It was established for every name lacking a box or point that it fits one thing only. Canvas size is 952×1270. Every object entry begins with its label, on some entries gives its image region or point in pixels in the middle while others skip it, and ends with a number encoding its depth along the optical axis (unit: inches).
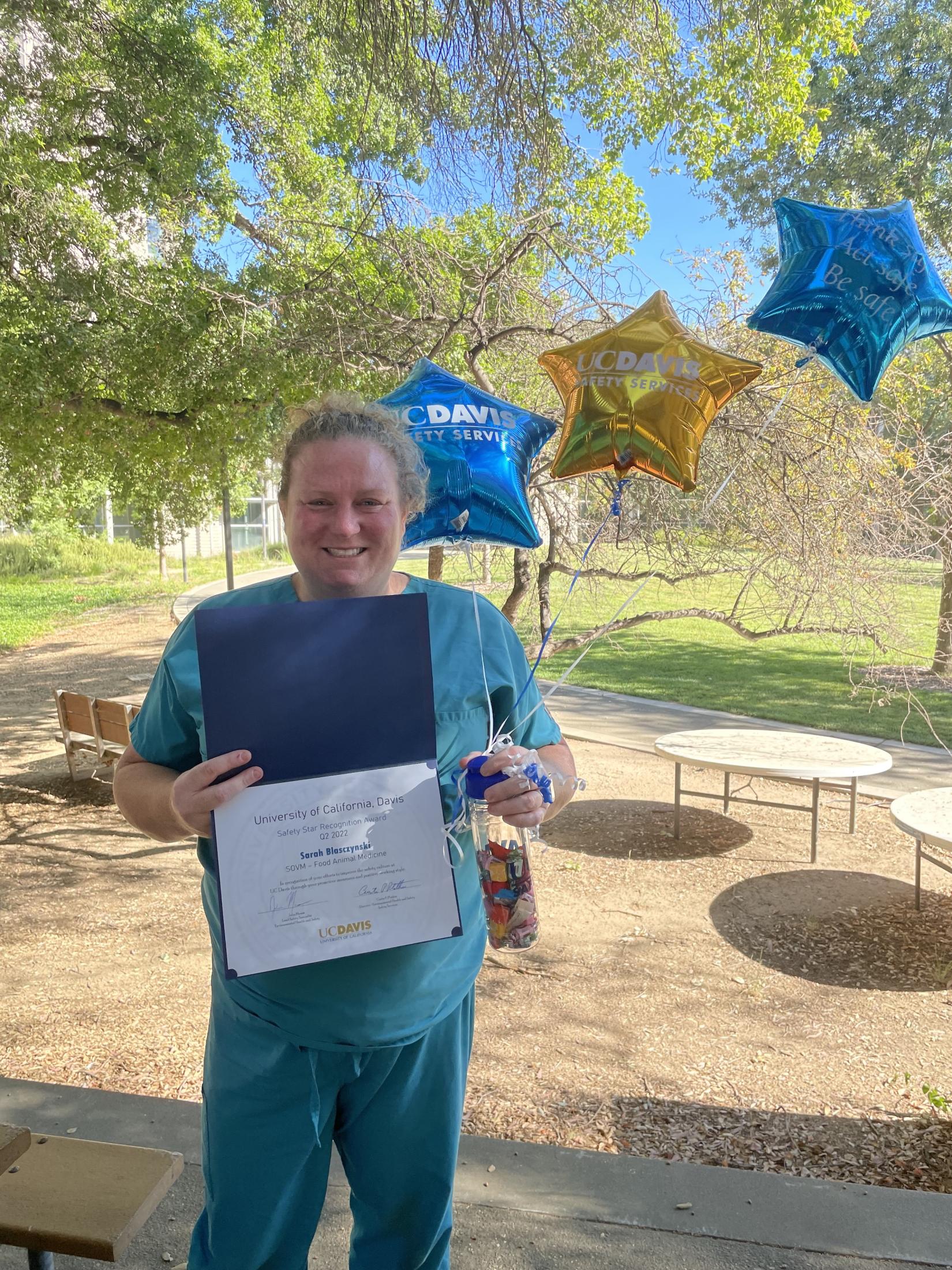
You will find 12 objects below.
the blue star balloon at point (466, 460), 131.3
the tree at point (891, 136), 441.1
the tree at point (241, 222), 210.4
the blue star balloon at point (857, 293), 126.0
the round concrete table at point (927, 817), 192.5
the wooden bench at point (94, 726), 282.2
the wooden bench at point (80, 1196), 67.2
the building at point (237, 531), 1341.0
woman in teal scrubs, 62.9
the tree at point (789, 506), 204.5
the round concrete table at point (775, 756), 240.7
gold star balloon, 130.3
